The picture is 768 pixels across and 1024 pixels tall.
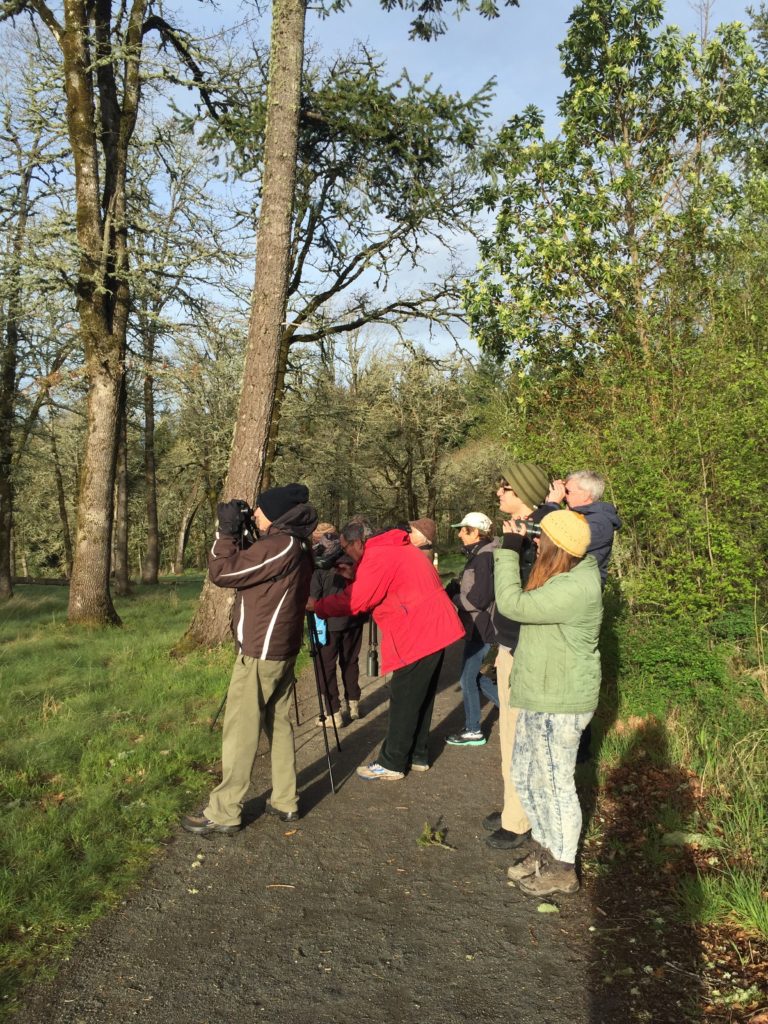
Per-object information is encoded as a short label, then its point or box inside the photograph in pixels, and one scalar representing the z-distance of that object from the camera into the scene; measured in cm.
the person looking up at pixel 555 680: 367
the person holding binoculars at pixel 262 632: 447
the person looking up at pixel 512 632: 422
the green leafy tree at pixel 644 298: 698
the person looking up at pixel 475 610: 611
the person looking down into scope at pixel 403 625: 529
